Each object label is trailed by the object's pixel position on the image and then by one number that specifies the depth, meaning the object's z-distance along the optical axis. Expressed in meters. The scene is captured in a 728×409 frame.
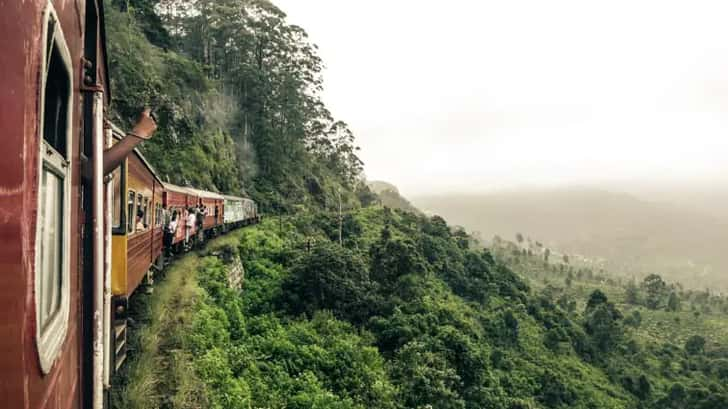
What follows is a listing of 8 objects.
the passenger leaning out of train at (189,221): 15.23
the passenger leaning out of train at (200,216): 16.86
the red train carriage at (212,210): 17.81
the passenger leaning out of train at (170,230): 12.65
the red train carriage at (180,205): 12.51
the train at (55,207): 1.20
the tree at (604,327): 37.28
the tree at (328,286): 18.19
